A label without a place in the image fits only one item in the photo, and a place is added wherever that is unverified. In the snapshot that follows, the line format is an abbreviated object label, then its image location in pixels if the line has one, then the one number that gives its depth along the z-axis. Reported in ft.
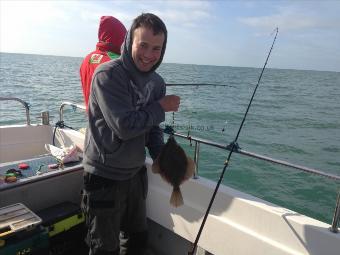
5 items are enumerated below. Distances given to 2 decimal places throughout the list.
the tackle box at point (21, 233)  8.73
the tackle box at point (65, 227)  10.94
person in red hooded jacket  10.45
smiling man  6.95
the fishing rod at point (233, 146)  9.37
